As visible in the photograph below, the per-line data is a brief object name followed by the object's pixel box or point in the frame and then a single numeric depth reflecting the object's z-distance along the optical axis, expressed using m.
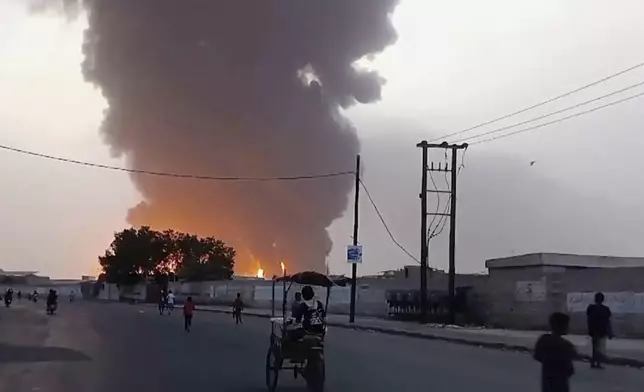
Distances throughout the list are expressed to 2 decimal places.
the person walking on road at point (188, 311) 33.31
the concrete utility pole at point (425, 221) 42.62
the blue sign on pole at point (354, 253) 43.94
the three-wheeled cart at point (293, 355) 13.29
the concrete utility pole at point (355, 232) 44.78
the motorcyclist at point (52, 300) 49.03
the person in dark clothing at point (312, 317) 13.47
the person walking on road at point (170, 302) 52.81
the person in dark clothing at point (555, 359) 8.52
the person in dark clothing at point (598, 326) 19.93
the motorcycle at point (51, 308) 49.17
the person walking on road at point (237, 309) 40.44
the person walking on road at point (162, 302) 54.22
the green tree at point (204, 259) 110.31
